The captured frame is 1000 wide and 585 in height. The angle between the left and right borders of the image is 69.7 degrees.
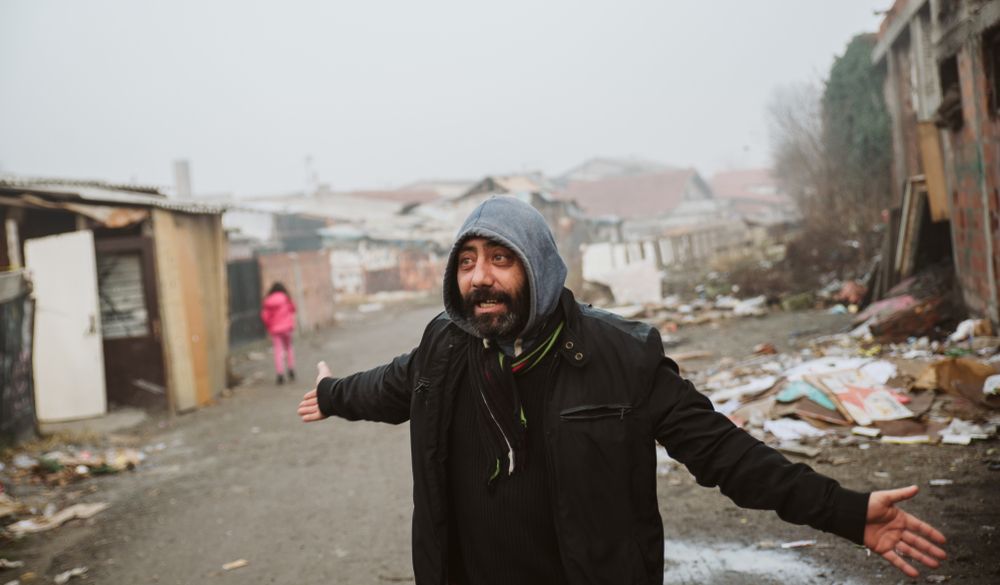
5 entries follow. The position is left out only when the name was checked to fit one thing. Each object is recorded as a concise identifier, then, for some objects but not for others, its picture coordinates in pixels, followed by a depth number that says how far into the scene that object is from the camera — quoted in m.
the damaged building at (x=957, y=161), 6.29
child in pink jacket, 10.39
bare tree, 15.95
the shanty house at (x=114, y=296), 8.27
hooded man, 1.89
